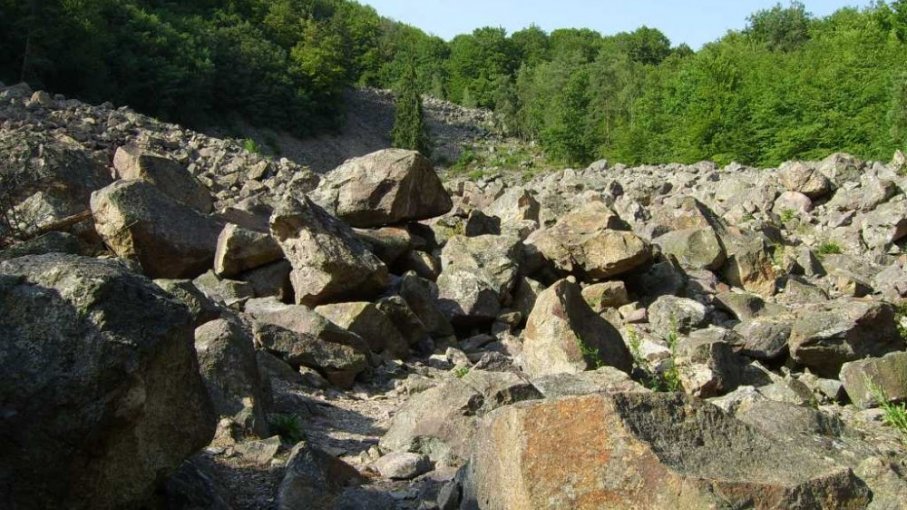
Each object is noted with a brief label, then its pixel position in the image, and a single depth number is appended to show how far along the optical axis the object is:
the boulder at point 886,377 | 7.79
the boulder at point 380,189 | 11.26
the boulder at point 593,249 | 10.91
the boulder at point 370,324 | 8.63
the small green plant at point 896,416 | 4.75
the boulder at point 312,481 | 4.04
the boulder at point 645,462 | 3.00
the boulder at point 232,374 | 5.27
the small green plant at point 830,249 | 15.46
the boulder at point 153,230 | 8.88
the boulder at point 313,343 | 7.64
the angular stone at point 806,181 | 17.62
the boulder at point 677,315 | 10.03
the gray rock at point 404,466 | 4.78
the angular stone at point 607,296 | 10.70
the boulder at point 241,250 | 9.40
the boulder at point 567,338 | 7.68
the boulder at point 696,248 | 12.88
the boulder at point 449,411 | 5.42
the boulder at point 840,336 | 9.10
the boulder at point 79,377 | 2.99
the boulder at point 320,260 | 9.16
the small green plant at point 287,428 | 5.71
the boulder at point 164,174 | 11.98
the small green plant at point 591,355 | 7.61
